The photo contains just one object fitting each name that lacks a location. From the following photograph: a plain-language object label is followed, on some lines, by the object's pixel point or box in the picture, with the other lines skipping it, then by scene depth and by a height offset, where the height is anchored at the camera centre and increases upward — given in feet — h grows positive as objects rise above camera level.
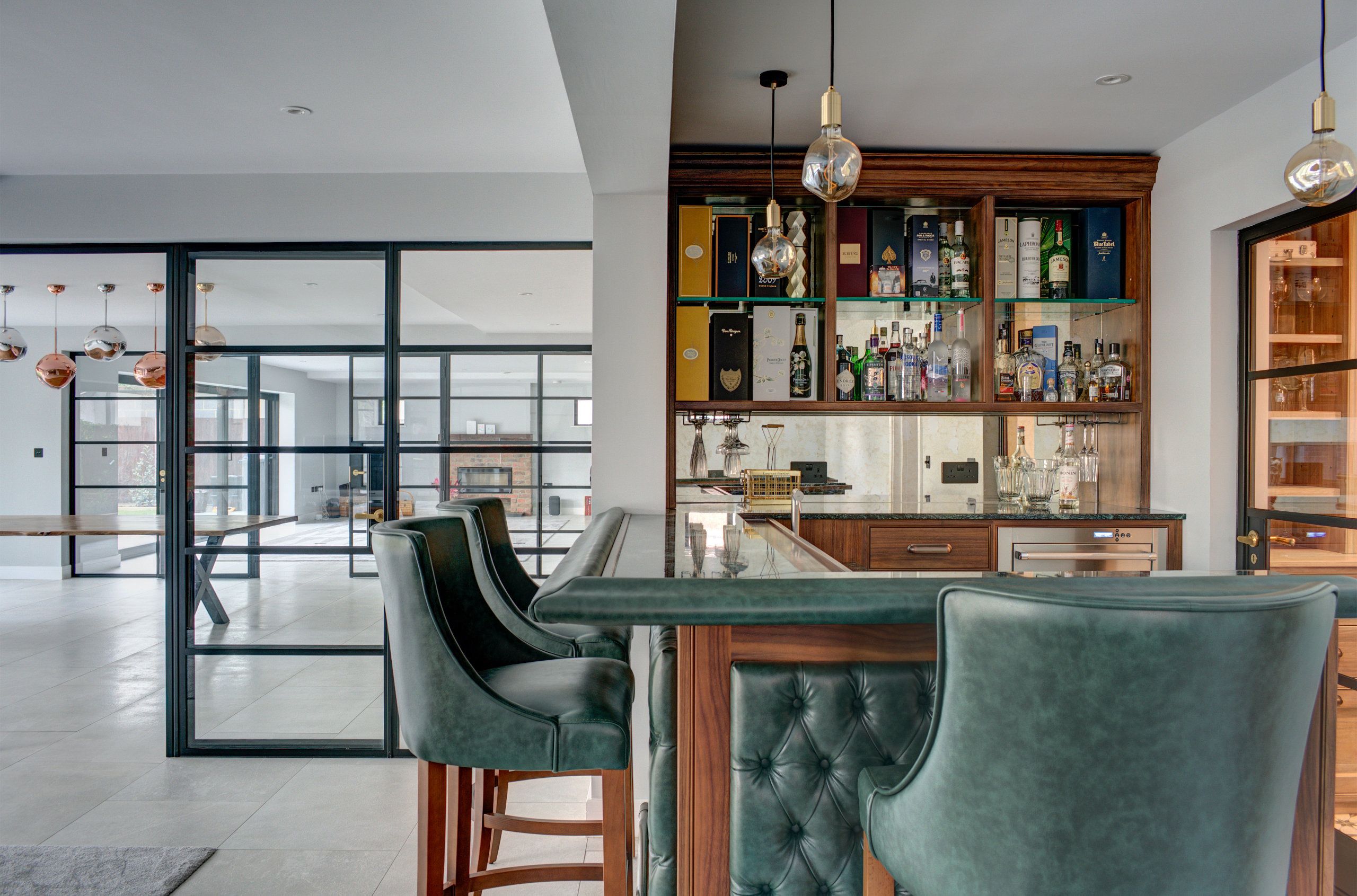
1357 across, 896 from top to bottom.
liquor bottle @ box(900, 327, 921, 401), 11.10 +1.11
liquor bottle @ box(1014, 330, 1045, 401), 11.15 +1.08
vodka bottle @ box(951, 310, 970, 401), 11.13 +1.12
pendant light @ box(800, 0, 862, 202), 5.50 +2.04
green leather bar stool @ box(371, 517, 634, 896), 4.58 -1.59
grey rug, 7.54 -4.29
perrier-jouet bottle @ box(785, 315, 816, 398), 10.93 +1.10
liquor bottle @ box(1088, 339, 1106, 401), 11.14 +1.04
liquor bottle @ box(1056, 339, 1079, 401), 11.19 +1.03
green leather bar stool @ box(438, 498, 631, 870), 6.20 -1.28
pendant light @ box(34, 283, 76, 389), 19.71 +1.92
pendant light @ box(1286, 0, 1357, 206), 5.64 +2.11
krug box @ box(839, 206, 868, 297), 11.03 +2.73
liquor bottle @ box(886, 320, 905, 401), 11.14 +1.09
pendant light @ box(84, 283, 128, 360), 18.57 +2.45
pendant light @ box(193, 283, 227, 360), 11.18 +1.55
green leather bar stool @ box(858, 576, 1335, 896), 2.47 -0.95
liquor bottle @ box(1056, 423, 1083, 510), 11.26 -0.30
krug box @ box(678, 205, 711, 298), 10.75 +2.78
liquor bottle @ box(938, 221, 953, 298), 11.29 +2.63
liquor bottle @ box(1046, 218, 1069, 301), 11.16 +2.60
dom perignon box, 10.78 +1.26
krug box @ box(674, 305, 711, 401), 10.64 +1.34
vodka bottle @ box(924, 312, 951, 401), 11.05 +1.08
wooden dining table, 11.22 -1.73
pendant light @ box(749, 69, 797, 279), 7.66 +1.97
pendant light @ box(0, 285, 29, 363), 18.51 +2.39
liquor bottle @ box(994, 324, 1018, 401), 11.36 +1.17
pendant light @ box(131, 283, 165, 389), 18.51 +1.79
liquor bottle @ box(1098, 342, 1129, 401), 11.02 +0.98
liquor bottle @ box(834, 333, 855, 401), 10.97 +1.00
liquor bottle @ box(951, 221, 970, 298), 11.11 +2.59
